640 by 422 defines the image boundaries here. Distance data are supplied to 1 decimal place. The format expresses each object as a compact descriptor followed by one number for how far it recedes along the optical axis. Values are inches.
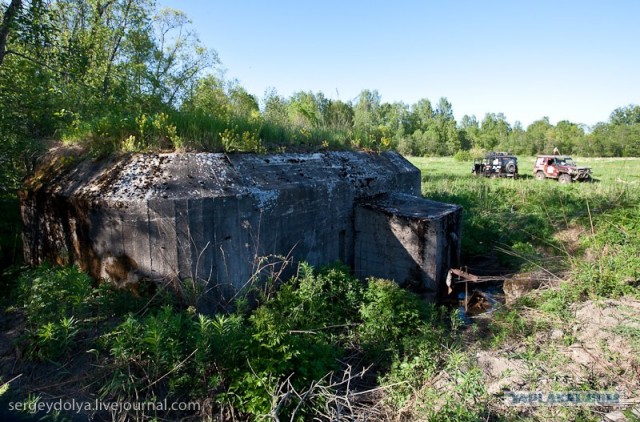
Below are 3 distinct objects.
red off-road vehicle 744.3
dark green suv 868.0
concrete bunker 194.5
